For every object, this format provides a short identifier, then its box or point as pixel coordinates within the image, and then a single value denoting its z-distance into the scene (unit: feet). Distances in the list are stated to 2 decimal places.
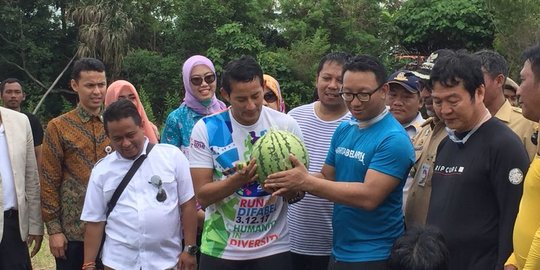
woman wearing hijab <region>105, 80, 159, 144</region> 18.60
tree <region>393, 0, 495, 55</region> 79.41
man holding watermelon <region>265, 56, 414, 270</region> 12.19
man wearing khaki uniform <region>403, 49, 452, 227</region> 14.01
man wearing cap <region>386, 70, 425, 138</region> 16.58
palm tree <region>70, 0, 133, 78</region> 86.17
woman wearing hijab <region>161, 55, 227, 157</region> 18.62
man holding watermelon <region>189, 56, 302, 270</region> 13.76
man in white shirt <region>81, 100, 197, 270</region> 14.43
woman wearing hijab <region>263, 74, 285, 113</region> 20.81
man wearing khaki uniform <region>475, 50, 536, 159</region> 13.89
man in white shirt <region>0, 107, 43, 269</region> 17.39
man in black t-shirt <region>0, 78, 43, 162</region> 31.55
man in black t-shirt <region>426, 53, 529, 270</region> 11.17
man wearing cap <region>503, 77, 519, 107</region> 19.62
